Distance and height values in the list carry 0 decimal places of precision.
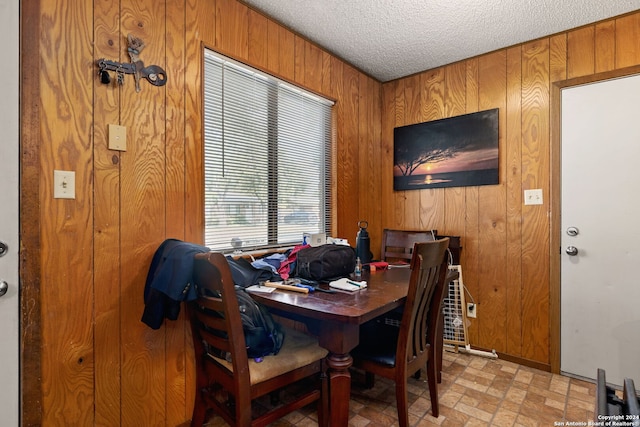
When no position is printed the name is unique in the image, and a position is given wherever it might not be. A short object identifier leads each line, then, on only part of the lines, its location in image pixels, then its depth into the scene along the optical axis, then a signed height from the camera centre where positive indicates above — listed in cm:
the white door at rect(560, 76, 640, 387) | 208 -12
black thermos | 233 -25
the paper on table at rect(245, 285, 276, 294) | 160 -38
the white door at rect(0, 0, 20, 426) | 123 +0
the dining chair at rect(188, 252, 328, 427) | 122 -65
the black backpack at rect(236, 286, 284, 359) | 136 -50
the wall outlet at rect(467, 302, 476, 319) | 269 -82
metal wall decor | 144 +68
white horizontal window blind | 193 +37
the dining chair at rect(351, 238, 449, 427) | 148 -67
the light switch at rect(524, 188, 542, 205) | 239 +11
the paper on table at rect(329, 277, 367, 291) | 164 -37
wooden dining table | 130 -41
